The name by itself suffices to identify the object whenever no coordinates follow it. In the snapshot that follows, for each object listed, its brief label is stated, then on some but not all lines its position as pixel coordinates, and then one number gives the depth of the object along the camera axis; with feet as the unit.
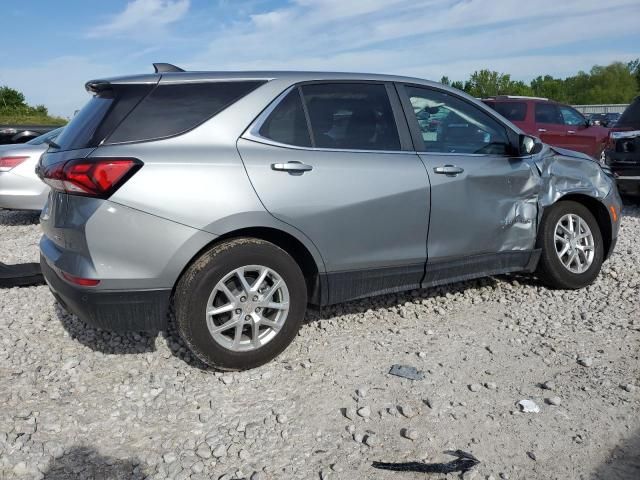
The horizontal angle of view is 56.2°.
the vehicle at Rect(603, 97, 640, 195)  27.50
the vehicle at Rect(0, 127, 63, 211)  26.55
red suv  42.83
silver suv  10.71
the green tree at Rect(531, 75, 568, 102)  311.06
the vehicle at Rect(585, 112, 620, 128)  104.92
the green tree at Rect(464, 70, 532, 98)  252.21
